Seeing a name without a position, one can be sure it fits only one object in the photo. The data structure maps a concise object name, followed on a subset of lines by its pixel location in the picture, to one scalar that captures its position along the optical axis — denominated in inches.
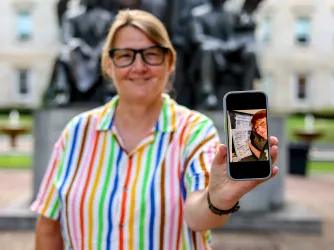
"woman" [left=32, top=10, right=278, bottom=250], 70.2
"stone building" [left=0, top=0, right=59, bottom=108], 1355.8
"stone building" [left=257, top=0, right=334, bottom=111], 1346.0
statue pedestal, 237.3
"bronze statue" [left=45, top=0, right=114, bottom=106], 257.1
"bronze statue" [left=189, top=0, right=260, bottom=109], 255.8
